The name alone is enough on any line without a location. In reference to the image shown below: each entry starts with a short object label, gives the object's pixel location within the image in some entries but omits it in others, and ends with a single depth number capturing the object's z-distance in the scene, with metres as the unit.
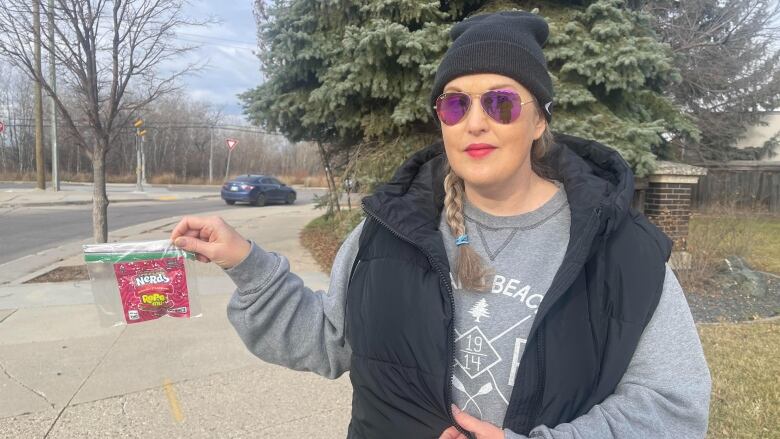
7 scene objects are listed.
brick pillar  6.73
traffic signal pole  26.75
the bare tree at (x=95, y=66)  5.96
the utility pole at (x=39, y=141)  19.23
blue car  21.77
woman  1.19
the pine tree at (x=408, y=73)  5.89
